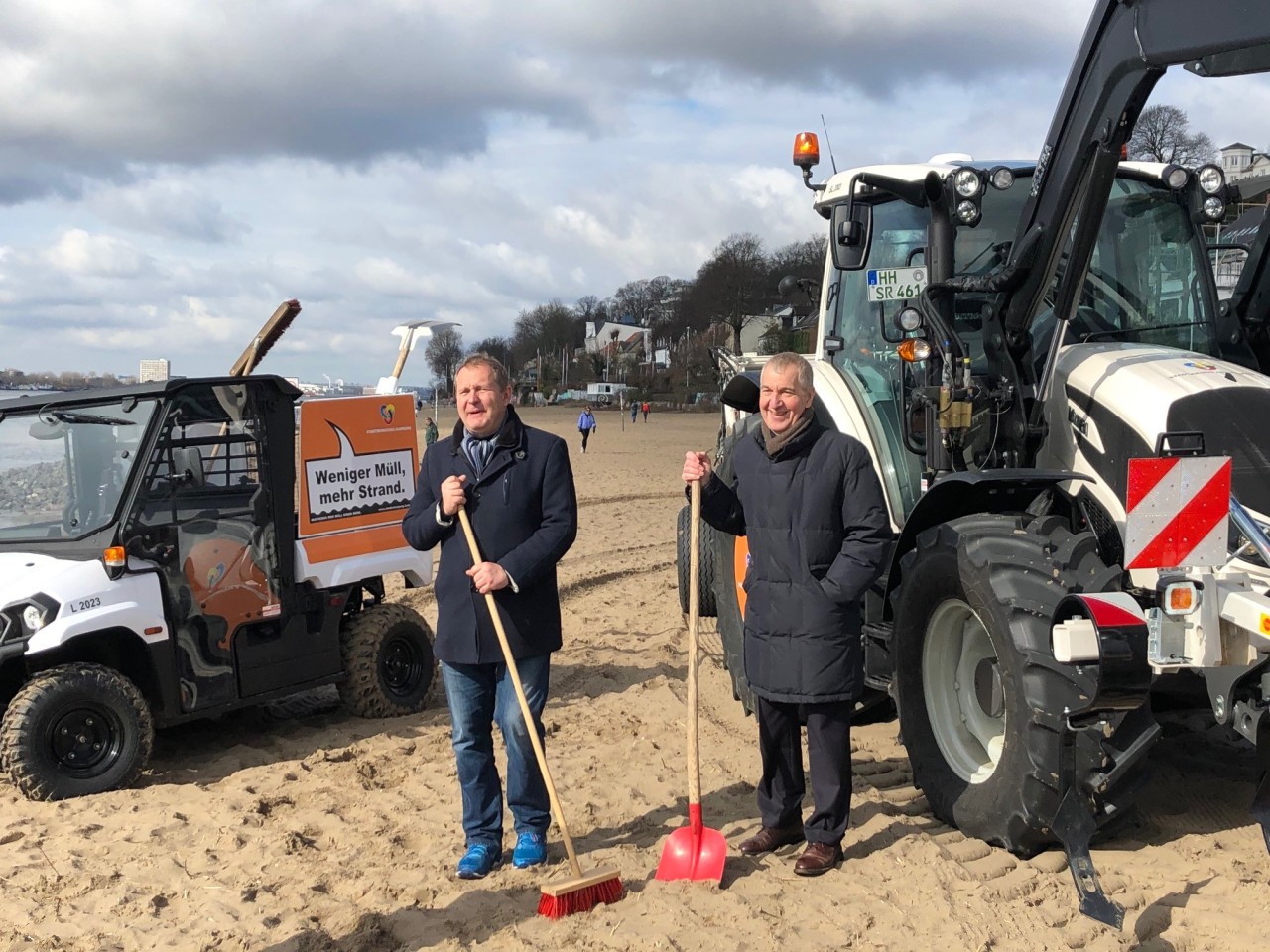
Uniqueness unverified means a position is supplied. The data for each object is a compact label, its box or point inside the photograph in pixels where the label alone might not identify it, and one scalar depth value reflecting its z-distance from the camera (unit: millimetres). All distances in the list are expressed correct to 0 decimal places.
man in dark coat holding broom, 4199
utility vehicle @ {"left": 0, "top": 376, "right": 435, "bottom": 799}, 5258
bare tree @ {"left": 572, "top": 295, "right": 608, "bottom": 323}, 107062
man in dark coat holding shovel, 4039
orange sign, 6305
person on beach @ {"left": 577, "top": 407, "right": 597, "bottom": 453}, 32709
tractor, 3516
